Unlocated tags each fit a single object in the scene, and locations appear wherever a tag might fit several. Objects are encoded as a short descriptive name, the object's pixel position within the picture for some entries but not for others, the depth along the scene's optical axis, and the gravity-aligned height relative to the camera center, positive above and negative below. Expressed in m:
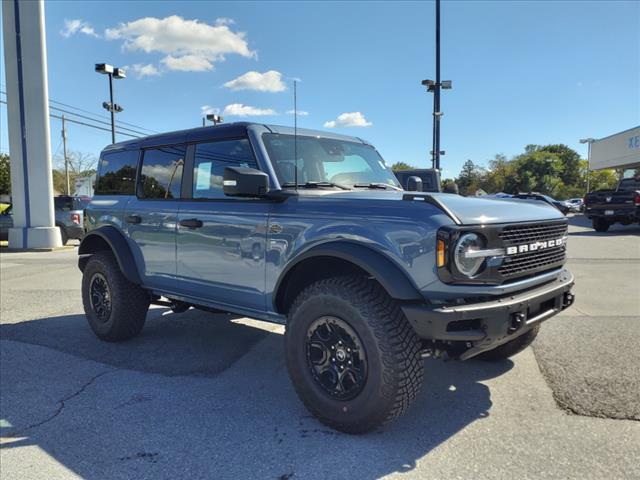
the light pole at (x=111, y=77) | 19.50 +5.24
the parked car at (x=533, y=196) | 23.23 +0.25
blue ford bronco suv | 2.82 -0.36
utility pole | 54.58 +5.45
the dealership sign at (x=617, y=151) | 36.34 +3.98
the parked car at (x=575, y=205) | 50.22 -0.45
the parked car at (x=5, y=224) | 16.72 -0.60
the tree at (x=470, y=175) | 97.31 +5.47
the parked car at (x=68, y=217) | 16.48 -0.39
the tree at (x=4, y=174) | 50.44 +3.22
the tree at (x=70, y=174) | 59.89 +3.76
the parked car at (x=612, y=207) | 17.14 -0.23
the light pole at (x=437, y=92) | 16.91 +3.77
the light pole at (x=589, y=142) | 47.40 +5.87
